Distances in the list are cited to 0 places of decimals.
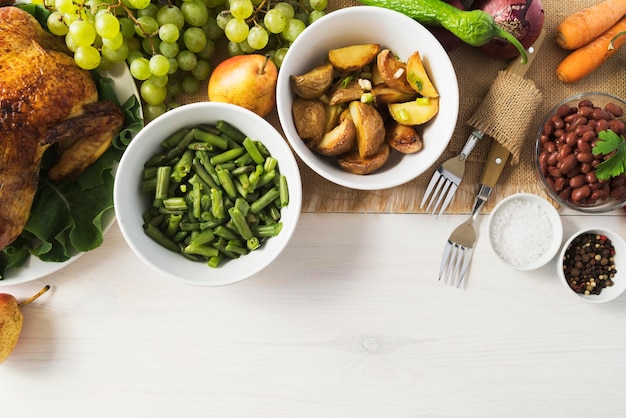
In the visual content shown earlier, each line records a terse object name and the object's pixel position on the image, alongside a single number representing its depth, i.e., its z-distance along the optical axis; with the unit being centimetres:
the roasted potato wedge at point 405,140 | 112
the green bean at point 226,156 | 112
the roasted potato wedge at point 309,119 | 111
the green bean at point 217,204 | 109
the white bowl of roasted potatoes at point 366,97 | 108
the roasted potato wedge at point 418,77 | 110
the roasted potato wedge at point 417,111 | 111
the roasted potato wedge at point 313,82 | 109
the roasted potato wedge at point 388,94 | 113
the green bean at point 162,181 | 109
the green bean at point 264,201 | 111
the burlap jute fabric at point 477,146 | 126
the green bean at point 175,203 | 110
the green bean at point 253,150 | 112
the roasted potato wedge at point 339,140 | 108
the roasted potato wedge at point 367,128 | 108
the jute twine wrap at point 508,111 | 120
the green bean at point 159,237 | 111
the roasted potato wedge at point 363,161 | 111
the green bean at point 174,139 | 112
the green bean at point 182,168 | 110
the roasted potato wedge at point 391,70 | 110
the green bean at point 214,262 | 112
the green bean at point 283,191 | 111
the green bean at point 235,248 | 111
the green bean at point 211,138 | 111
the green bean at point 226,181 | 110
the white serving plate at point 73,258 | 115
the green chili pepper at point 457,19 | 111
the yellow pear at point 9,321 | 114
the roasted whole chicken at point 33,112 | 99
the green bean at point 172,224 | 111
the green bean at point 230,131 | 112
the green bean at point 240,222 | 108
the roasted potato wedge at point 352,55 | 112
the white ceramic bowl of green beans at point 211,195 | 108
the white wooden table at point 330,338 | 124
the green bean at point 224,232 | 110
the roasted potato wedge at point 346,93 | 112
